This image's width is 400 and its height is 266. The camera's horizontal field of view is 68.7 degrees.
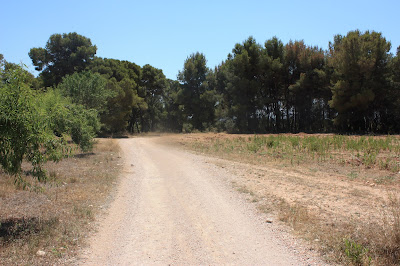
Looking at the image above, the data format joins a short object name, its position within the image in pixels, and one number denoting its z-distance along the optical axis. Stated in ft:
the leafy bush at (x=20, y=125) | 17.71
